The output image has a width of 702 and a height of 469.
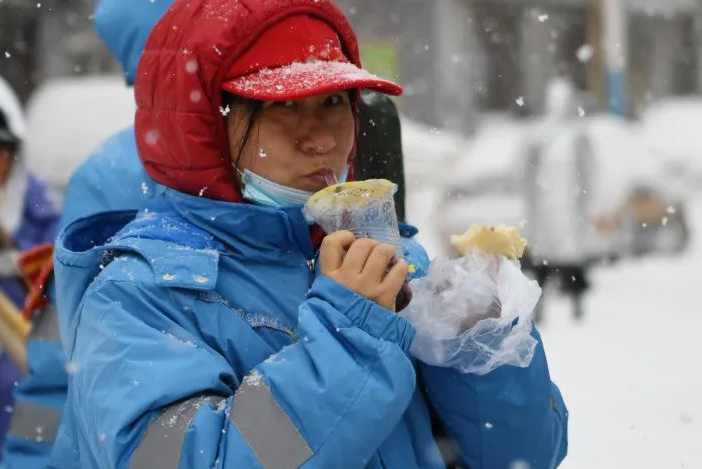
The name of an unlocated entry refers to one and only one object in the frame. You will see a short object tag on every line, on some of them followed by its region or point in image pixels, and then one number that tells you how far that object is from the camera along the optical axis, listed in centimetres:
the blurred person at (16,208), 909
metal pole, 4353
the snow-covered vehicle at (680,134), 4184
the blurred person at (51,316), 636
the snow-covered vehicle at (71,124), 1842
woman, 340
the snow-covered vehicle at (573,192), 2084
